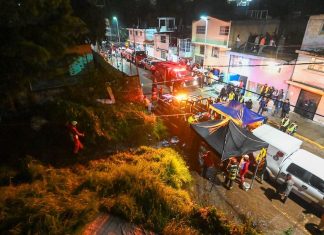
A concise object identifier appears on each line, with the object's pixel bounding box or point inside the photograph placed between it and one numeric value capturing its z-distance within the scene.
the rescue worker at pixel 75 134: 9.47
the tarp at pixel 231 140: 9.16
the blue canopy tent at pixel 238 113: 12.52
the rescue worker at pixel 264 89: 18.44
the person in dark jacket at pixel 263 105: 16.64
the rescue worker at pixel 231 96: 17.27
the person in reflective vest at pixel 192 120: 12.77
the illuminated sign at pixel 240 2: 36.60
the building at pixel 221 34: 22.91
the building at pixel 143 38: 40.06
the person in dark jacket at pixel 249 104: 17.08
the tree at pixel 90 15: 13.68
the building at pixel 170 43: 31.54
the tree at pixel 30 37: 6.76
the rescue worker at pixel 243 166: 9.55
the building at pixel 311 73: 15.52
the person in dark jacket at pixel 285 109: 15.70
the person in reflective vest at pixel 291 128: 13.42
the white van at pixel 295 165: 8.61
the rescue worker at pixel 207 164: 9.90
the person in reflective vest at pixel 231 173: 9.15
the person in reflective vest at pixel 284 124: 13.66
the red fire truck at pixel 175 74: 21.56
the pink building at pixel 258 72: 18.44
